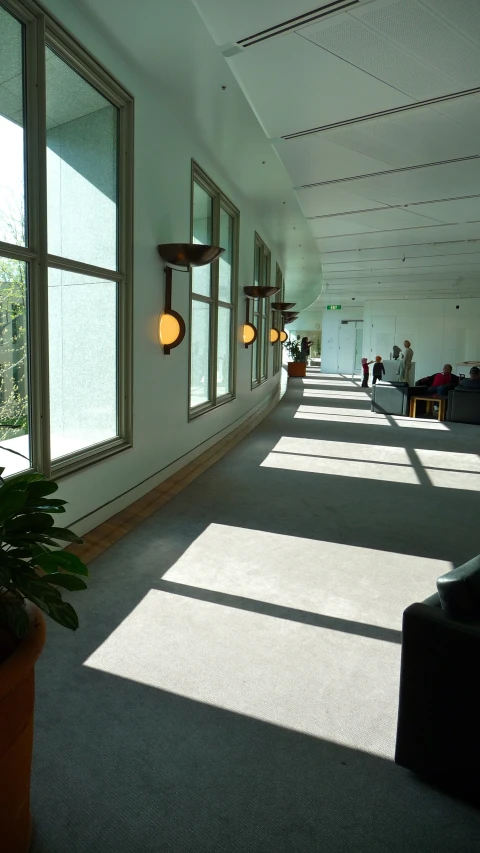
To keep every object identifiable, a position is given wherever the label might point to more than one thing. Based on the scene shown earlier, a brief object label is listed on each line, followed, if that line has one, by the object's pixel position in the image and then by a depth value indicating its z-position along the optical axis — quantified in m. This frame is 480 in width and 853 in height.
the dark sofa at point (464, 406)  10.16
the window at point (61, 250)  3.04
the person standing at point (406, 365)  12.84
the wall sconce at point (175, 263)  4.91
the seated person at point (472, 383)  10.13
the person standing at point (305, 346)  23.95
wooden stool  10.58
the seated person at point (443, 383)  10.77
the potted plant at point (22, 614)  1.33
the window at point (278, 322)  13.92
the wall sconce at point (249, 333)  8.98
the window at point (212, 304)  6.52
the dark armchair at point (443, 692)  1.68
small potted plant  21.95
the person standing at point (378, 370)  14.46
